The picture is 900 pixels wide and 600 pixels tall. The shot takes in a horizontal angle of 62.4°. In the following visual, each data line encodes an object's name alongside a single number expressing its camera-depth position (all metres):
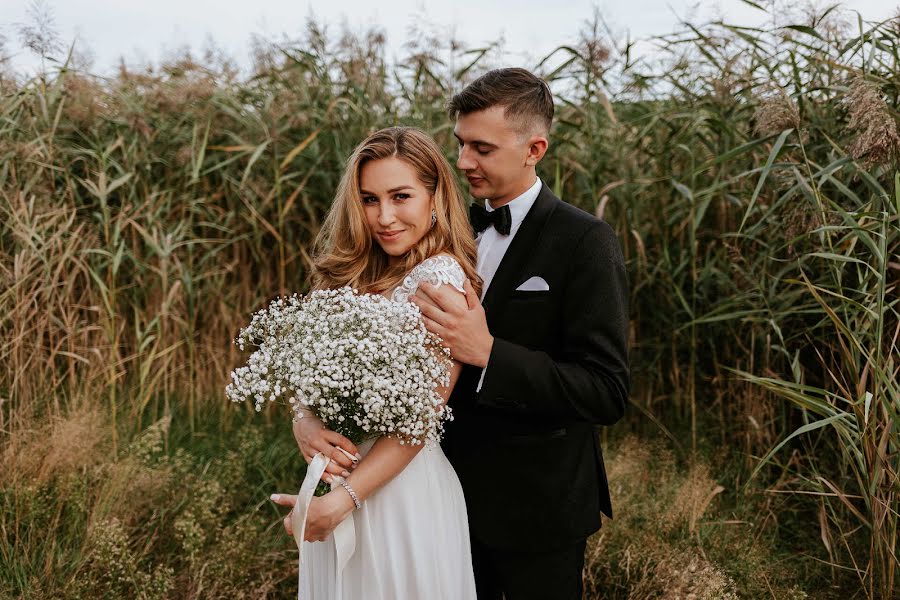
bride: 1.96
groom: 2.02
